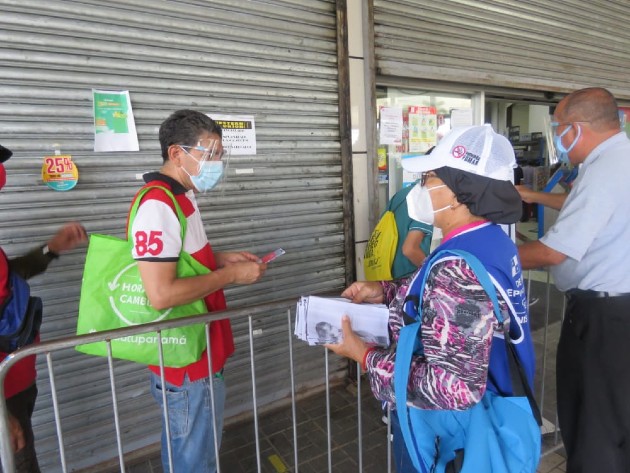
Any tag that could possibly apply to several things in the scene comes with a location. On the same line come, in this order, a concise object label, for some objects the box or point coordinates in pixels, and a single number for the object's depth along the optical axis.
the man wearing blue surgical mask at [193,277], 1.78
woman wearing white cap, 1.22
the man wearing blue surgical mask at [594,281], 2.16
